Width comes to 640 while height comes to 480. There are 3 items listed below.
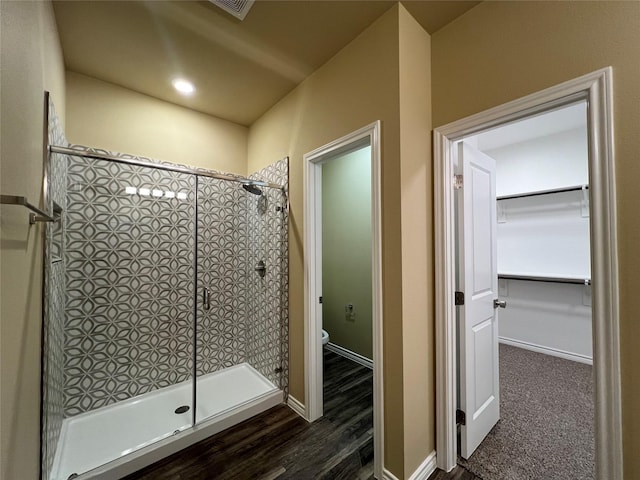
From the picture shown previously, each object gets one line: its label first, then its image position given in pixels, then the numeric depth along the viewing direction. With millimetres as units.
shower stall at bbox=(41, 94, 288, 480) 1681
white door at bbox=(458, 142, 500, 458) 1603
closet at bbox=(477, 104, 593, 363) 3053
